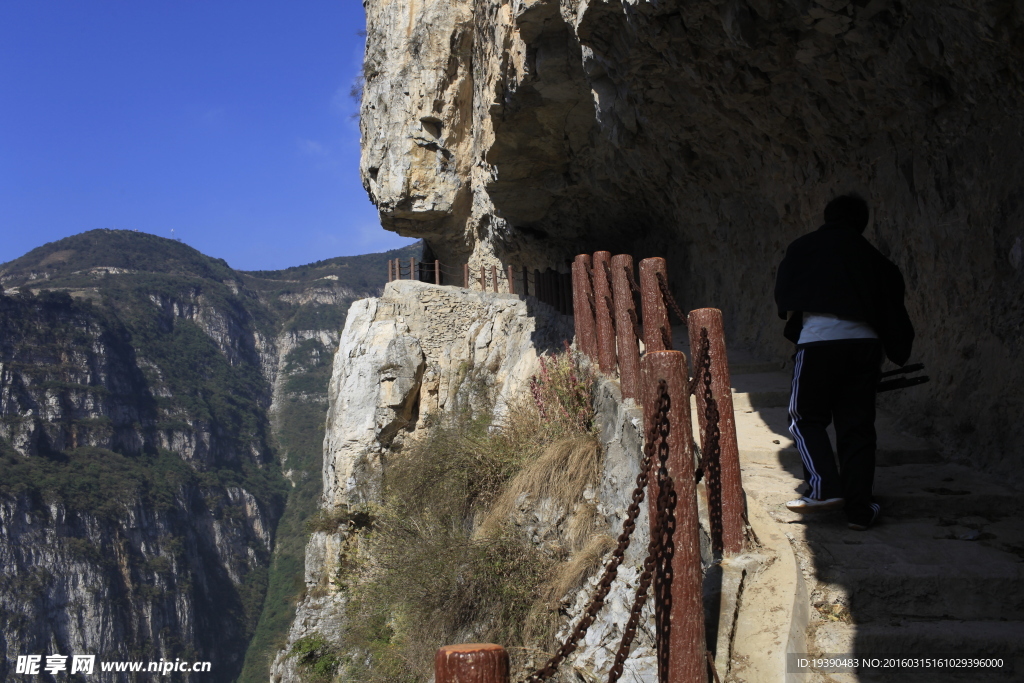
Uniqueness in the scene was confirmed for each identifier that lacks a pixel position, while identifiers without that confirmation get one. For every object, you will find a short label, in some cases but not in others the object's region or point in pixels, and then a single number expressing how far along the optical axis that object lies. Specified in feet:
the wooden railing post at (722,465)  9.71
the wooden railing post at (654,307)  11.92
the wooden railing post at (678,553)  7.88
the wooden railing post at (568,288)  30.22
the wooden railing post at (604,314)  16.00
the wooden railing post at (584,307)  18.42
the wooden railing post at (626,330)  14.03
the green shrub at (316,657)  32.07
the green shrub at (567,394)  17.81
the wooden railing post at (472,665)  6.13
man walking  10.16
